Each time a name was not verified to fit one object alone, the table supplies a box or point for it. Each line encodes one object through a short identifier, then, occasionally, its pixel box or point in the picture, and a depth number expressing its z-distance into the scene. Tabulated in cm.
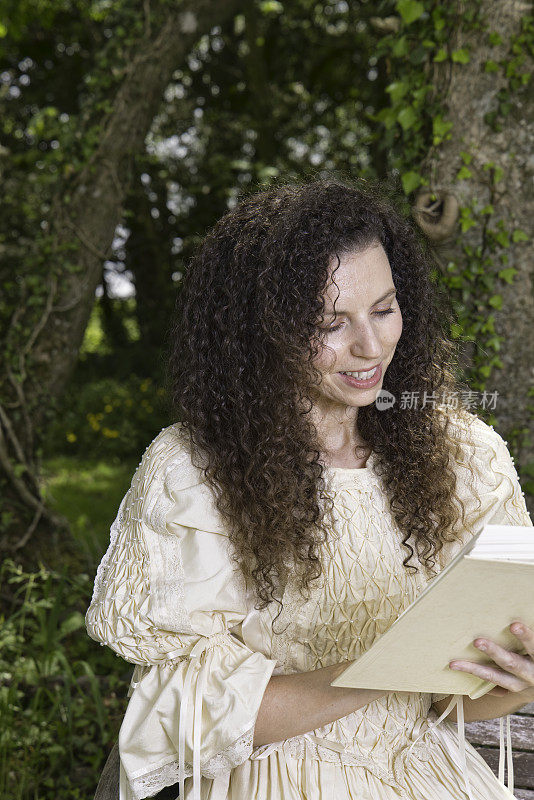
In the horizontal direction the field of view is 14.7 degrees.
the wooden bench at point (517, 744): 253
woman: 230
